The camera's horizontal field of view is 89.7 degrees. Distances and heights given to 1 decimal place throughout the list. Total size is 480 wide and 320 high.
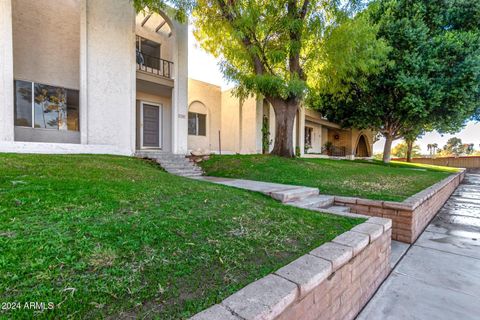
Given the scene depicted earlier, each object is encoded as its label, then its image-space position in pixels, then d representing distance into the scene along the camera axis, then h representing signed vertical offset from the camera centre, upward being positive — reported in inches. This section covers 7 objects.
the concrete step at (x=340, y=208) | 180.4 -40.8
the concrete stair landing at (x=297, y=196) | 176.4 -32.1
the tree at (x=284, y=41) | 318.7 +162.1
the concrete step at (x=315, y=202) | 172.0 -35.3
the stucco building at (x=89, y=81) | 307.0 +101.7
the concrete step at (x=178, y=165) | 308.2 -15.7
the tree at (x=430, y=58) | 463.8 +189.4
